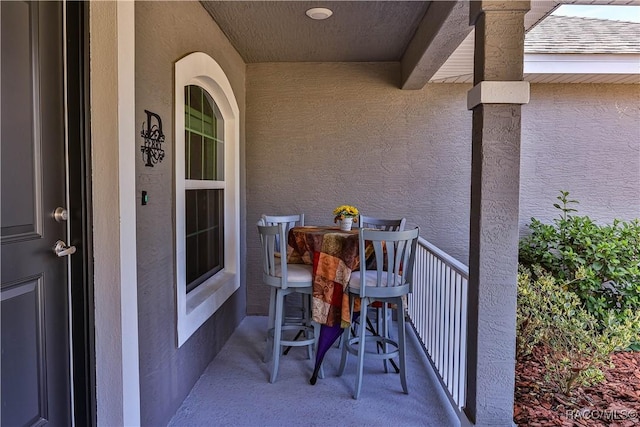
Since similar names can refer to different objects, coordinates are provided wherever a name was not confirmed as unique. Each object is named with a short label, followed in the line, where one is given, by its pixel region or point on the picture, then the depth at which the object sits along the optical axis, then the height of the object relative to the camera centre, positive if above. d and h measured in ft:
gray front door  4.79 -0.33
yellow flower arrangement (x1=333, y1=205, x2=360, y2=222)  11.82 -0.49
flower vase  11.78 -0.82
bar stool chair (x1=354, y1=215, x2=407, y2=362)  10.58 -1.04
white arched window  8.36 +0.09
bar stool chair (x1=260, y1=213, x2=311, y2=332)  11.73 -1.07
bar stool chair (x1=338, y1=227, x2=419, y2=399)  8.80 -1.94
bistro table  9.60 -2.05
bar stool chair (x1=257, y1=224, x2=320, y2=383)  9.68 -2.03
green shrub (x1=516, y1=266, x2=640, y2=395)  8.37 -2.94
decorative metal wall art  6.83 +0.91
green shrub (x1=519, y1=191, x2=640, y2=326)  12.37 -1.94
